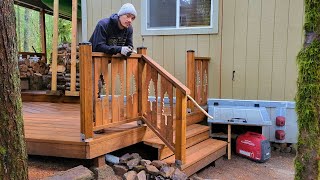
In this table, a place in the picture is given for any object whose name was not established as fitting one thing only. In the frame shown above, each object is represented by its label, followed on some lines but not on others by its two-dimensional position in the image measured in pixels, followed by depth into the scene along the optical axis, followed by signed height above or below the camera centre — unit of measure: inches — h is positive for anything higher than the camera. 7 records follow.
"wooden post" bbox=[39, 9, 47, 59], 292.8 +37.3
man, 116.8 +15.4
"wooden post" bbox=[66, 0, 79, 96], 204.8 +12.3
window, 197.8 +35.9
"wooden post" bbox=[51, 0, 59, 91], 208.4 +17.9
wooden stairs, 132.6 -42.2
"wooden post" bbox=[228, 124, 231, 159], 173.8 -41.7
